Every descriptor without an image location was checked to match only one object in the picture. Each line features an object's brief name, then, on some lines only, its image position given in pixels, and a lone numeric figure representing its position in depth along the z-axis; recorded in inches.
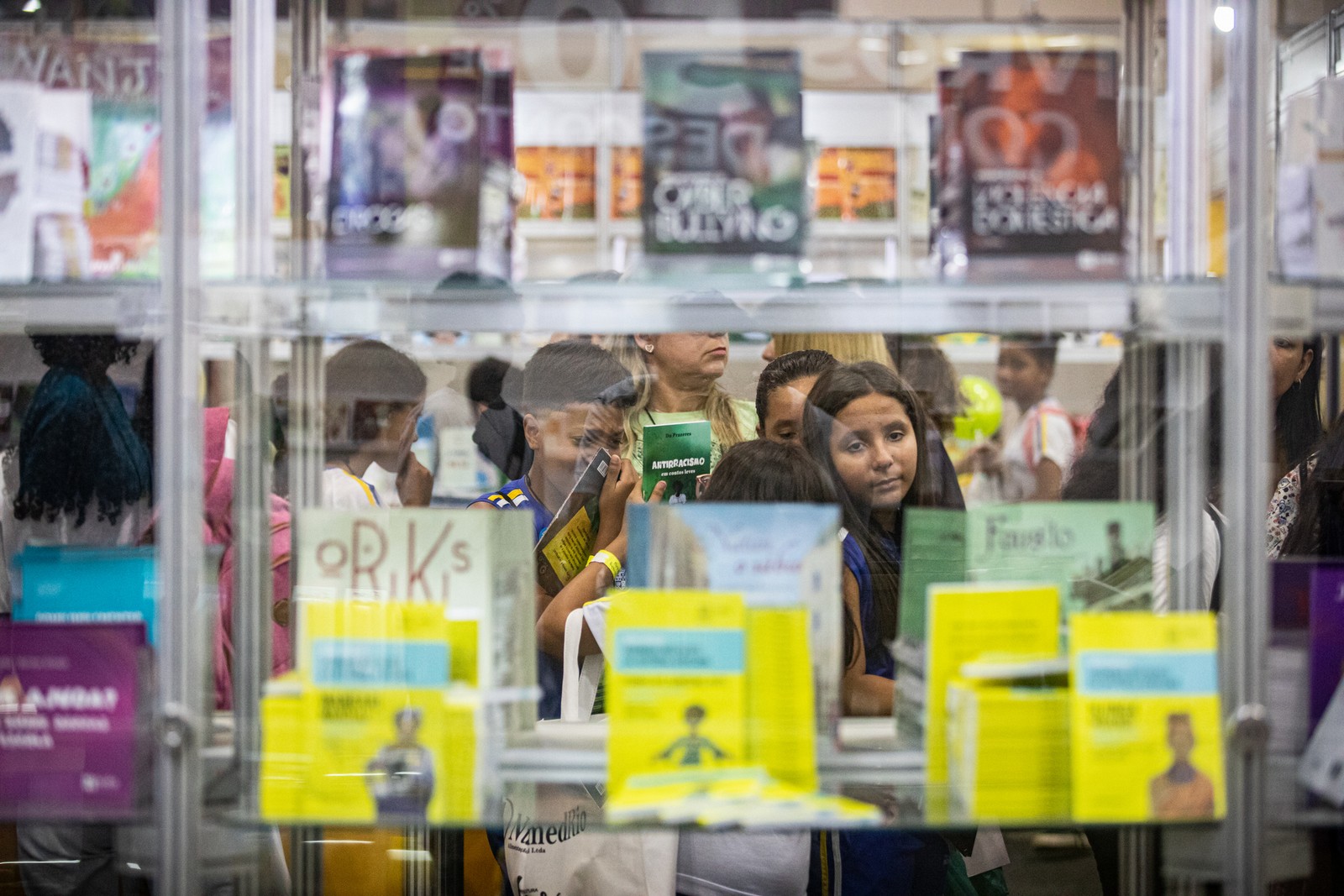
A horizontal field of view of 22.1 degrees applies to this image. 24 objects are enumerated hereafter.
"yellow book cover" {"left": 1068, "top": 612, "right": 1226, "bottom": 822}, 132.3
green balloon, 199.5
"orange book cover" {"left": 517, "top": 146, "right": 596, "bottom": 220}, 140.5
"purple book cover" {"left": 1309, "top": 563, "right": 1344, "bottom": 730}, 135.0
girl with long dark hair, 144.2
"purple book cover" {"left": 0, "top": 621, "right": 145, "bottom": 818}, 135.3
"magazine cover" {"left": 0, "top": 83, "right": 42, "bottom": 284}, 136.3
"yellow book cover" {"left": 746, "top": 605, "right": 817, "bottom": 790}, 134.0
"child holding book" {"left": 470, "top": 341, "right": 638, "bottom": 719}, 150.9
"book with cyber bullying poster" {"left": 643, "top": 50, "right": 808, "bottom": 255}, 134.8
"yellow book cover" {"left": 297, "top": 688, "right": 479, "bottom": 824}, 133.7
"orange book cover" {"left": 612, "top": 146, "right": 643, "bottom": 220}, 136.9
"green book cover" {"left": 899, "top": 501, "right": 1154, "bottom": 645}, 136.5
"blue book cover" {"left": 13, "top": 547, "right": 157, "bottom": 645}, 137.1
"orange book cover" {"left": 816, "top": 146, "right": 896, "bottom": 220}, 139.3
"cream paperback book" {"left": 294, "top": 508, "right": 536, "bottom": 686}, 135.2
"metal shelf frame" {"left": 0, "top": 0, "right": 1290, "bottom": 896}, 134.1
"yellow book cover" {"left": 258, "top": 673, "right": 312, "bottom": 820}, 134.4
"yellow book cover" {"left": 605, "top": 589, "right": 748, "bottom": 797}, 133.2
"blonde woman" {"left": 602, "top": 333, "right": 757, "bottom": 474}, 155.4
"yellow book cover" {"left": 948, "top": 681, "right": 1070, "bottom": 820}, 133.2
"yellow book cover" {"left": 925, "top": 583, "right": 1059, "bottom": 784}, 134.9
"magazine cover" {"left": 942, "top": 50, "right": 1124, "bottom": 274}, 134.6
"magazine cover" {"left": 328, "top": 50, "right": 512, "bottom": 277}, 135.0
